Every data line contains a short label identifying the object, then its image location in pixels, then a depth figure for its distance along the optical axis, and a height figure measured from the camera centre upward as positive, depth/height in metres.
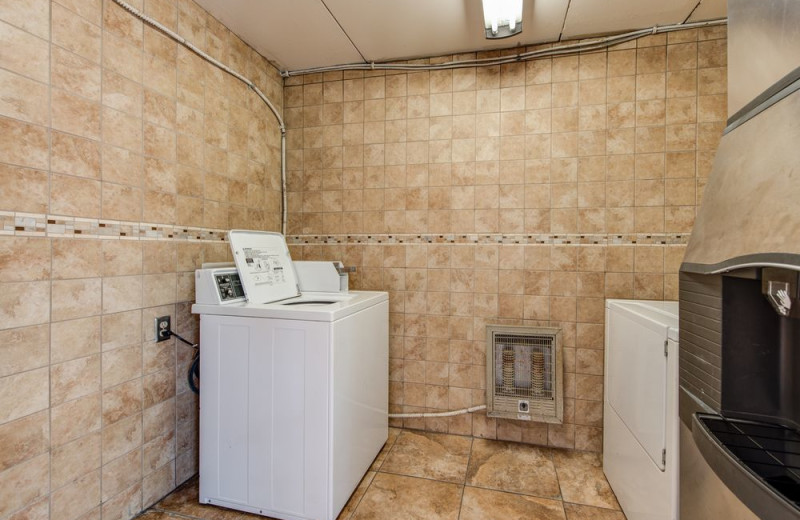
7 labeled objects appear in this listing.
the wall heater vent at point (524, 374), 2.24 -0.70
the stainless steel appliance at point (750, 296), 0.69 -0.08
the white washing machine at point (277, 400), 1.62 -0.64
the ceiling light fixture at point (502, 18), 1.85 +1.21
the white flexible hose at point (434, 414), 2.40 -1.02
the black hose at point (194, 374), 1.89 -0.59
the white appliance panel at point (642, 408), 1.30 -0.61
